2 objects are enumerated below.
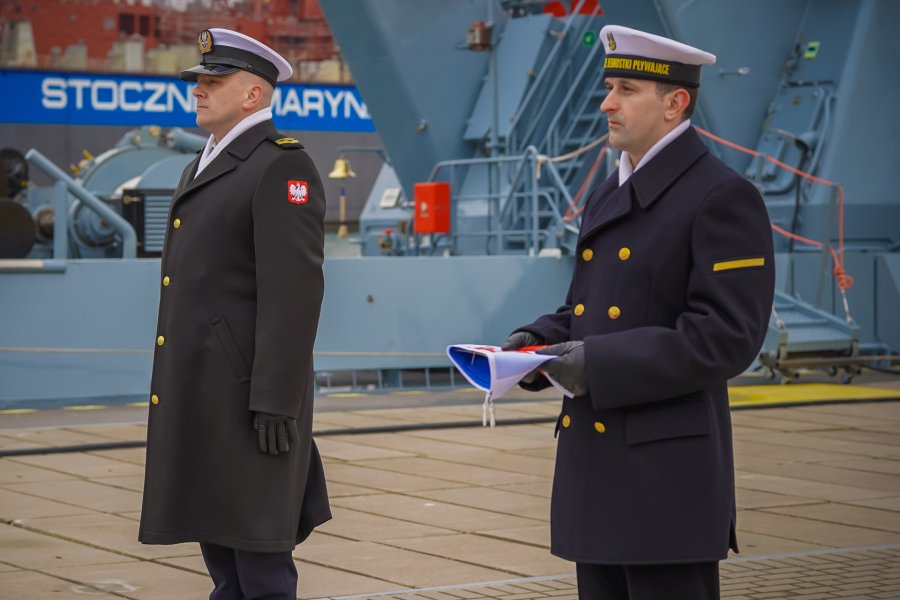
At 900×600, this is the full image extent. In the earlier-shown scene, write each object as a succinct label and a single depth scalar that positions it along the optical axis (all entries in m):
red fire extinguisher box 14.92
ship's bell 18.72
